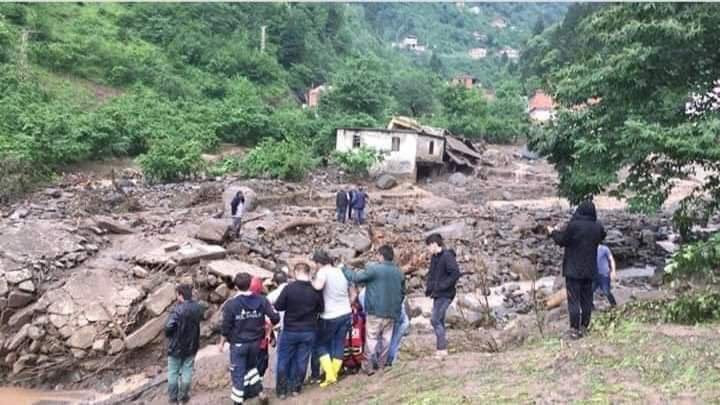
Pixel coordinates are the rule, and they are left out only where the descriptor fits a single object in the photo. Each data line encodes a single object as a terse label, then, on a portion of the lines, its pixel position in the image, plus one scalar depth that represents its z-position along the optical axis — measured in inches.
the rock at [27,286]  563.4
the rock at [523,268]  751.1
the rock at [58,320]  525.6
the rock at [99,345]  516.1
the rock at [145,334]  519.2
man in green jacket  322.0
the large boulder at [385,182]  1437.0
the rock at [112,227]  707.4
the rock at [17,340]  519.8
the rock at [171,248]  633.0
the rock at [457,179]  1589.6
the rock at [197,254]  615.2
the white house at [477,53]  5224.4
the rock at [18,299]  556.4
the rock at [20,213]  842.8
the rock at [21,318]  539.8
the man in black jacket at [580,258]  333.4
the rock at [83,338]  516.7
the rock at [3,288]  560.7
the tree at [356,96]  1979.6
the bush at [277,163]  1326.3
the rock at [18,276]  566.9
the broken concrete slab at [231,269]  590.6
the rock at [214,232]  695.1
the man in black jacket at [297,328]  308.7
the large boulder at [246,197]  987.9
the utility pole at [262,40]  2427.4
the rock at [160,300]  538.3
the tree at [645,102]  555.5
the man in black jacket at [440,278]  330.6
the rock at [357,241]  783.1
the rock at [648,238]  885.2
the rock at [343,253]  745.6
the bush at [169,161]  1222.9
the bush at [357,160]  1470.2
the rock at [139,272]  593.9
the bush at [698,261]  391.5
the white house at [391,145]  1553.9
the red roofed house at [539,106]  2758.4
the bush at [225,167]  1342.4
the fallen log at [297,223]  802.6
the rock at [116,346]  515.5
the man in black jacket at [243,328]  306.2
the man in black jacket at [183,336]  331.3
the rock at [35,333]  518.6
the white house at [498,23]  6128.0
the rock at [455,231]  856.9
